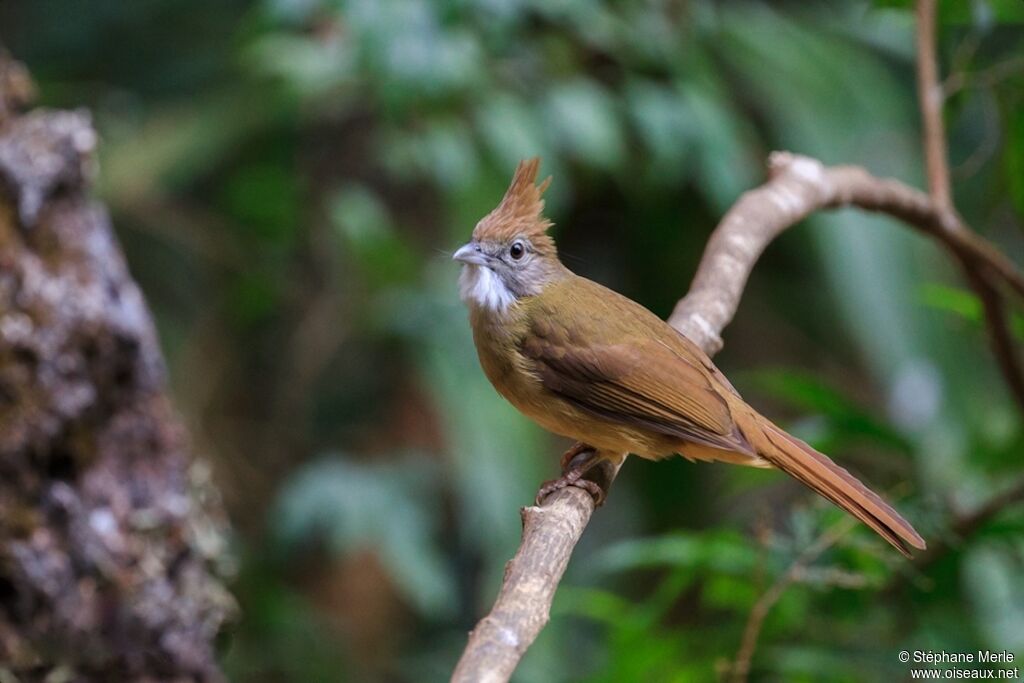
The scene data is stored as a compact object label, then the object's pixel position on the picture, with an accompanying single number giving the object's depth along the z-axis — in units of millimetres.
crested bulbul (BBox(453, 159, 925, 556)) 5016
